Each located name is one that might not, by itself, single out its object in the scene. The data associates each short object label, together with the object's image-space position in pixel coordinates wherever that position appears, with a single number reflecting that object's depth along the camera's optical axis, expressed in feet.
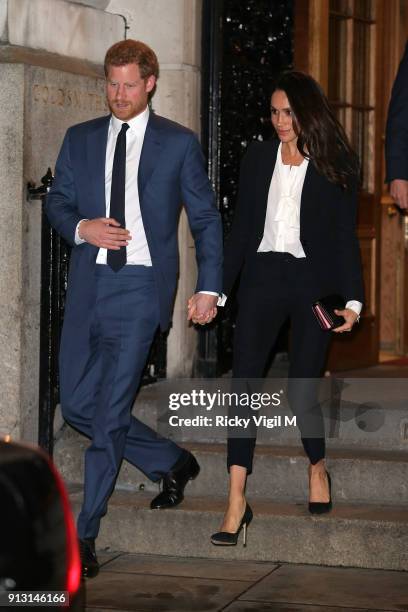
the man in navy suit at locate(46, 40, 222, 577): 41.11
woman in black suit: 41.60
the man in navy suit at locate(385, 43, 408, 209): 42.09
